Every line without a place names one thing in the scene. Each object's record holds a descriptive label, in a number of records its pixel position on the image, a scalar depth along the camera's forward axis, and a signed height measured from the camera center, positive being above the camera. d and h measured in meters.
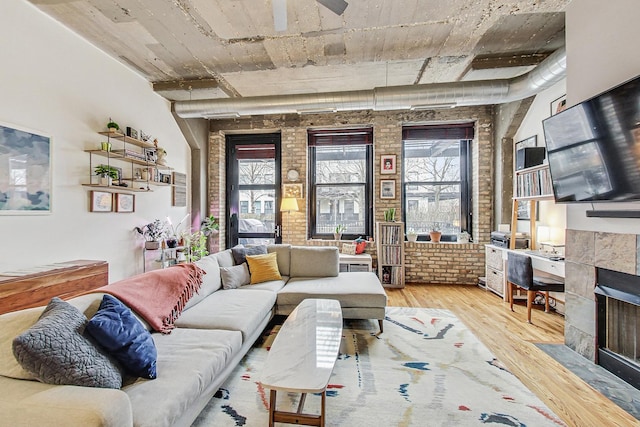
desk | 3.06 -0.72
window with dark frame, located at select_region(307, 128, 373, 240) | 5.28 +0.60
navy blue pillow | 1.38 -0.66
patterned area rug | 1.69 -1.24
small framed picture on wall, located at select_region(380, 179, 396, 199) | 4.99 +0.45
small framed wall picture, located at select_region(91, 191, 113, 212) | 3.08 +0.13
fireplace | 2.00 -0.86
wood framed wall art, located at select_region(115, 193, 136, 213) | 3.40 +0.13
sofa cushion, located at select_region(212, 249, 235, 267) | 3.27 -0.55
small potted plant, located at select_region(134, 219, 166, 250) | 3.72 -0.28
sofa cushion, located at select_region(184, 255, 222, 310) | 2.59 -0.69
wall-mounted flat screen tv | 1.80 +0.51
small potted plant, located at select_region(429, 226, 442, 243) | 4.91 -0.37
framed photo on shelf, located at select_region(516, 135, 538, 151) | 3.88 +1.06
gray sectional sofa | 1.03 -0.83
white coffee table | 1.41 -0.85
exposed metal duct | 3.20 +1.58
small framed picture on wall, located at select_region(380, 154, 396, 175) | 4.98 +0.90
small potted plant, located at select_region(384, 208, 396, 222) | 4.76 -0.02
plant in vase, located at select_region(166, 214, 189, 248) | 3.96 -0.33
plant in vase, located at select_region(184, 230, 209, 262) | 4.29 -0.51
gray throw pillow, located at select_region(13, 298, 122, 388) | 1.13 -0.61
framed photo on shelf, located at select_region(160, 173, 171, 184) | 4.06 +0.52
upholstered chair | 3.01 -0.75
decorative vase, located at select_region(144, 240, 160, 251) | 3.72 -0.43
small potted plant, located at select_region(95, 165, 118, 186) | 3.06 +0.43
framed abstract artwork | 2.29 +0.36
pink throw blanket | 1.90 -0.61
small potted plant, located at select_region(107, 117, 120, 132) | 3.19 +1.00
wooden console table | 2.02 -0.59
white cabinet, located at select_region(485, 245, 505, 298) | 4.03 -0.82
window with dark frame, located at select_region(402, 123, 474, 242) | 5.07 +0.62
